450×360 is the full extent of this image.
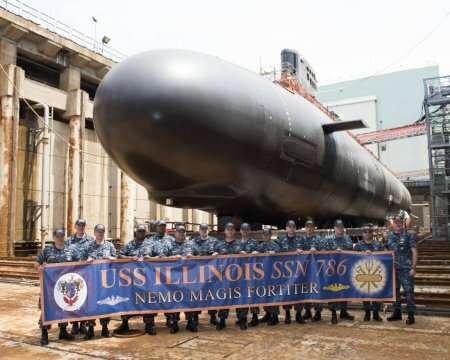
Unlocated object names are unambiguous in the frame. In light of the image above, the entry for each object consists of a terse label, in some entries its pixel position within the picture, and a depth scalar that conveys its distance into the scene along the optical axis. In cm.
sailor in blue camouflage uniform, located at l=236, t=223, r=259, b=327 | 624
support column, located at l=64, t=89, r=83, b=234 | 1914
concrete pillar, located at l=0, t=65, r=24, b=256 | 1619
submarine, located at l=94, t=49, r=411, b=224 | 627
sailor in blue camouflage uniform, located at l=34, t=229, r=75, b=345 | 536
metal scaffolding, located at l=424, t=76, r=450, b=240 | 1902
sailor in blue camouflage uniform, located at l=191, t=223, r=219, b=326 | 614
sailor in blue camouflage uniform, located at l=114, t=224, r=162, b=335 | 580
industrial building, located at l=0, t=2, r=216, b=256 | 1669
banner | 542
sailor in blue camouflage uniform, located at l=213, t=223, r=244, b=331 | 614
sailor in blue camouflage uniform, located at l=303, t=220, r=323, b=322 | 623
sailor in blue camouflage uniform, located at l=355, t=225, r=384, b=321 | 647
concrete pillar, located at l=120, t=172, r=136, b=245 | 2192
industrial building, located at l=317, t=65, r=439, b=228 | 4931
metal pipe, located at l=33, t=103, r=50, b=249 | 1825
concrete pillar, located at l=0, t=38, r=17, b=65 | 1786
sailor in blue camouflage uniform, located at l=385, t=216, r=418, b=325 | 607
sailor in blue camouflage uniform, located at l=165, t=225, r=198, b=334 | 599
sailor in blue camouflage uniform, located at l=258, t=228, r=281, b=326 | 634
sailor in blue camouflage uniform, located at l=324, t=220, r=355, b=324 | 628
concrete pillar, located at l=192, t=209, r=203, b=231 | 2860
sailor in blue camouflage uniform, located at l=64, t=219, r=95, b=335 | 557
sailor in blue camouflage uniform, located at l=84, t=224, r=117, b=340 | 549
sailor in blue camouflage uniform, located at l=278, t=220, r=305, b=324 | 643
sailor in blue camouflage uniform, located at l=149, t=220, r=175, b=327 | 604
